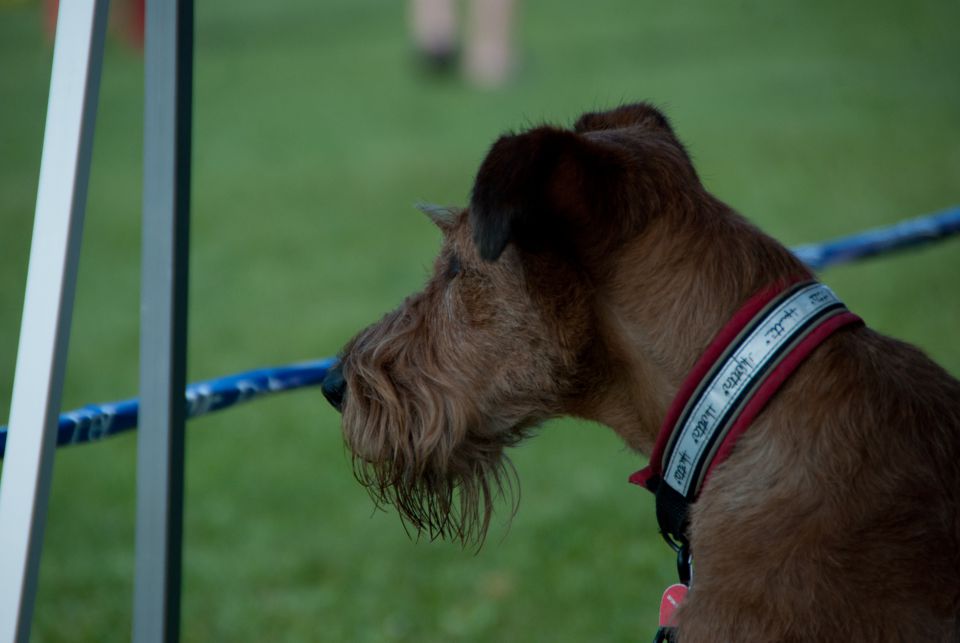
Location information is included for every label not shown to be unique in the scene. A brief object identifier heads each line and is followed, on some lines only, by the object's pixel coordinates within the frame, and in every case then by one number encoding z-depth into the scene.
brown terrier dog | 4.18
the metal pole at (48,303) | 3.89
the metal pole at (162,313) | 4.39
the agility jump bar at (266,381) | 5.42
